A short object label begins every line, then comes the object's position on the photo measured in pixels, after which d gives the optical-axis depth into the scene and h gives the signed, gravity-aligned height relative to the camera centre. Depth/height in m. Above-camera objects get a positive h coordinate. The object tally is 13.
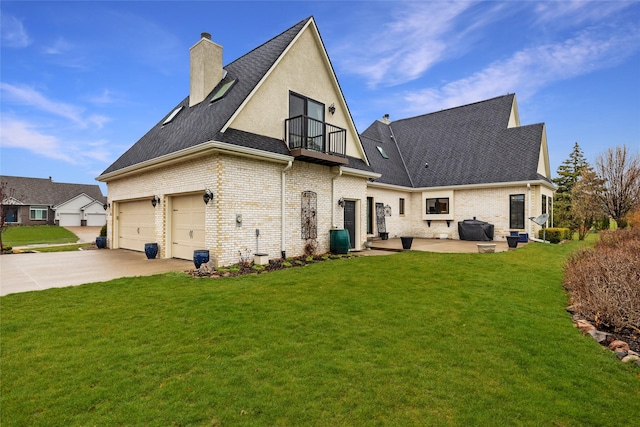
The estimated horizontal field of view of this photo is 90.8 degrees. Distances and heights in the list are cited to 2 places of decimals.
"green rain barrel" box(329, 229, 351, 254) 12.12 -1.01
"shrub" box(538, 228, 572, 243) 16.39 -1.04
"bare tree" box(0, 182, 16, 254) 14.88 +0.24
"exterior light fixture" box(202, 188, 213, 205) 9.16 +0.60
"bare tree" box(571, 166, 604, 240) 22.27 +0.67
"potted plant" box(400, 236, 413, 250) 13.41 -1.17
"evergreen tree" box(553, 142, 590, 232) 30.98 +4.41
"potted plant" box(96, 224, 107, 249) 15.08 -1.19
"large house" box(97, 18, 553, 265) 9.54 +1.77
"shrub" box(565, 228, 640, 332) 4.98 -1.31
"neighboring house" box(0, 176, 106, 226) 41.88 +1.70
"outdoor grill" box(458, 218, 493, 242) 17.55 -0.86
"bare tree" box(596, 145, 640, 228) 19.98 +2.11
